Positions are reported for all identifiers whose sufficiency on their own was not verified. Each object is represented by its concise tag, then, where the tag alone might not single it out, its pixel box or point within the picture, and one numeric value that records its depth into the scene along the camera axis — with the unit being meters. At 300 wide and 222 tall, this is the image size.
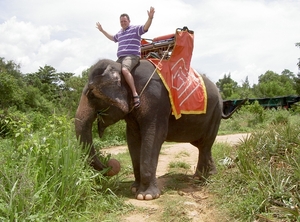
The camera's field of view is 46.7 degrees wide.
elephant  4.32
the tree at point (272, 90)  39.59
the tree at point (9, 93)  15.27
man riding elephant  4.62
